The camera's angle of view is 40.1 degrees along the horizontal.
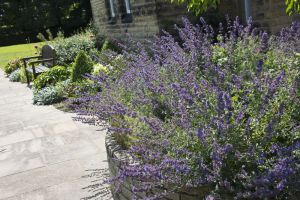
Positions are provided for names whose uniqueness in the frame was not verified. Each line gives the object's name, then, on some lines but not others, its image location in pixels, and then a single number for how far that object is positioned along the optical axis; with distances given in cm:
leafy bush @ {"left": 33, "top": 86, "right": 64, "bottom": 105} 896
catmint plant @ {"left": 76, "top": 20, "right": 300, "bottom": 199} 249
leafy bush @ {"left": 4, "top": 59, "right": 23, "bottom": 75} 1564
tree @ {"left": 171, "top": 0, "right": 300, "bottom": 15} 349
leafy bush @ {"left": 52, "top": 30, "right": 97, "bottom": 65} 1384
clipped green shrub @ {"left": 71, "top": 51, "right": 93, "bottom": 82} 888
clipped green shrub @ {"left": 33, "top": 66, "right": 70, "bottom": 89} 998
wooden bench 1149
